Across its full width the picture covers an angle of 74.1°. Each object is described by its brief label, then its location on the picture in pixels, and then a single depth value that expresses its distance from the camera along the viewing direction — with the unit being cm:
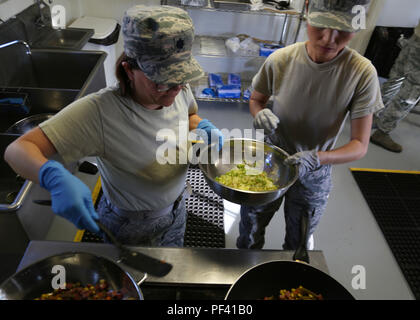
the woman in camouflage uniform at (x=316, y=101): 128
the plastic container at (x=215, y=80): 369
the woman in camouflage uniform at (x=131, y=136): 86
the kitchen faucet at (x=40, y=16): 255
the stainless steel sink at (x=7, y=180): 160
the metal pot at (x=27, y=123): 190
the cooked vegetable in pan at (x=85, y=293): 85
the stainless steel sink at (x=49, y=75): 205
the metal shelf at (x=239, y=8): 302
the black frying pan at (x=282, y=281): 91
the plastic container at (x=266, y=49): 350
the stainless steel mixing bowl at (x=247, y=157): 148
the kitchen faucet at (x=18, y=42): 204
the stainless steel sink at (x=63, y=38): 261
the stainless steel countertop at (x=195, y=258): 103
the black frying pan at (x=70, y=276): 81
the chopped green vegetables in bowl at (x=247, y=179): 145
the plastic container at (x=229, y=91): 362
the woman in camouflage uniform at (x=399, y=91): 302
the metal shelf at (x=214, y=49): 346
